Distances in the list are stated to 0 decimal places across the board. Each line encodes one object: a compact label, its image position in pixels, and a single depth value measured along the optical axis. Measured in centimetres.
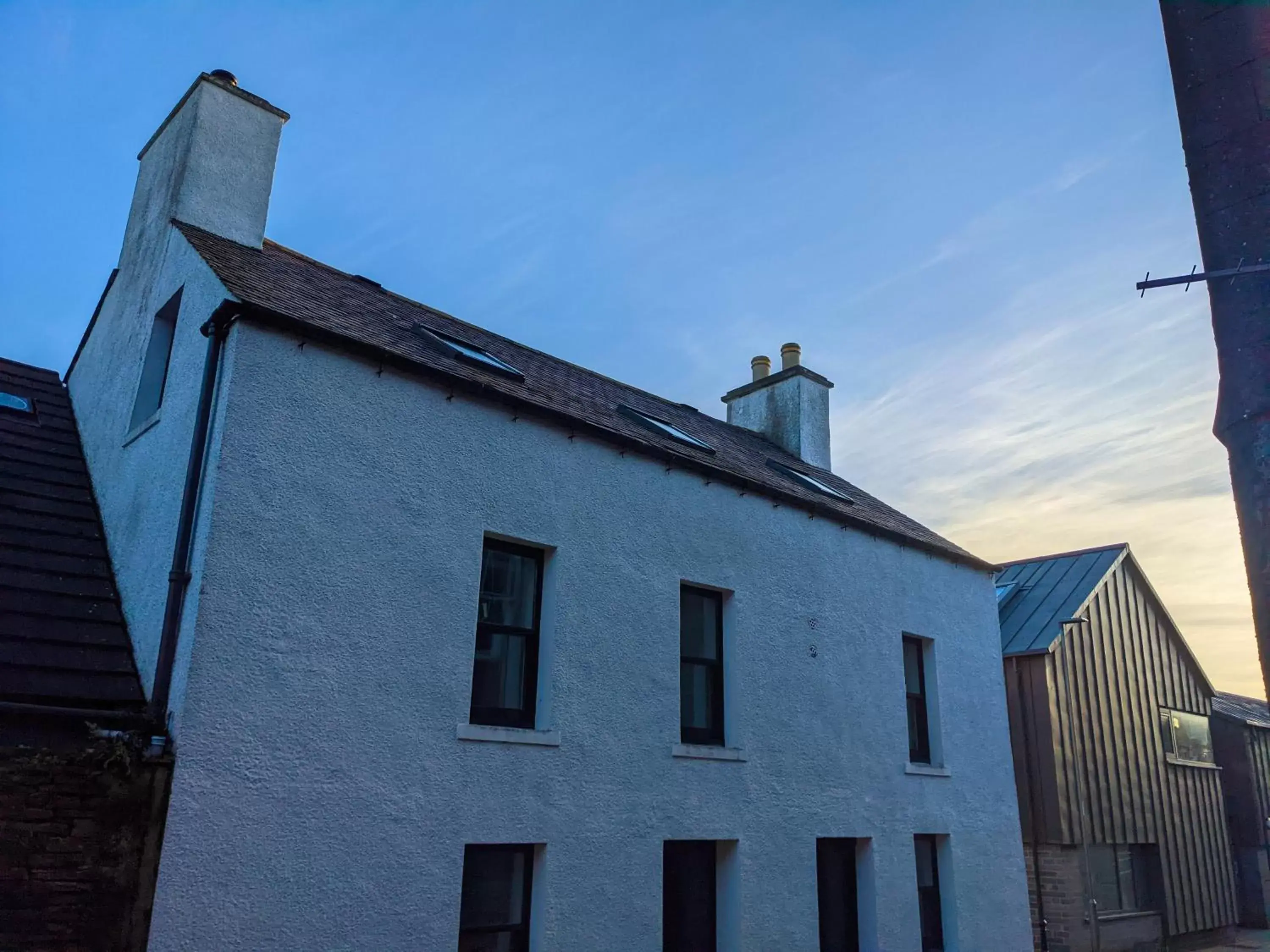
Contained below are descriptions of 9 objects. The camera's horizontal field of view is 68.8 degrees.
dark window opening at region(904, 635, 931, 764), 1298
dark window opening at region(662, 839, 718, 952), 935
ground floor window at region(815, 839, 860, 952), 1087
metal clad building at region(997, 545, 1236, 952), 1620
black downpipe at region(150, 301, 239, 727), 646
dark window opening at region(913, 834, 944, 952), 1224
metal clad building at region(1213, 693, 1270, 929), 2217
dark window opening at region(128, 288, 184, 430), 891
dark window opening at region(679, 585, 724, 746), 1017
